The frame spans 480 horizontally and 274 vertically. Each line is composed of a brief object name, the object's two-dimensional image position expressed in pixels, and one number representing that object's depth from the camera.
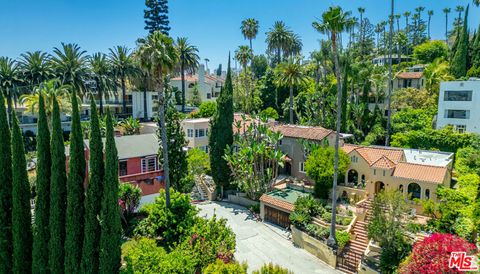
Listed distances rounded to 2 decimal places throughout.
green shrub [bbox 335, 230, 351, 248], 27.03
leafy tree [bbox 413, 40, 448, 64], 71.12
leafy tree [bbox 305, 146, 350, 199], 33.66
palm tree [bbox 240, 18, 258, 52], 64.38
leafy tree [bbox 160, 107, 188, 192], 36.09
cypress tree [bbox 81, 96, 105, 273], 17.06
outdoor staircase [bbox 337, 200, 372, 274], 25.36
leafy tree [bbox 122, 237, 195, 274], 19.75
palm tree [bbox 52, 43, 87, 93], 50.22
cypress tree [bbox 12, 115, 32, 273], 18.55
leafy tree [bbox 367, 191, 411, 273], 22.86
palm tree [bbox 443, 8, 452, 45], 101.25
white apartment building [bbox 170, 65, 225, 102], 77.45
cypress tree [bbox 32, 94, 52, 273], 18.16
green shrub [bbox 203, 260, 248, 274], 18.75
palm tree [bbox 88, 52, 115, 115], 54.47
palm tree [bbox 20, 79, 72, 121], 30.75
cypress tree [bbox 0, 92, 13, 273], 18.72
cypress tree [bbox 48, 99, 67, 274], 17.58
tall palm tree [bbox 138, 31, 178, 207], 25.80
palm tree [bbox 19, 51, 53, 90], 50.69
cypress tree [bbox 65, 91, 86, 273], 17.28
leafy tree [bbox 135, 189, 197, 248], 26.12
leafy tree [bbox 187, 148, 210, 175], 41.16
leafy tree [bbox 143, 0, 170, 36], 77.29
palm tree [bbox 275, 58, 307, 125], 47.00
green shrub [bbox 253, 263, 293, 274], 16.89
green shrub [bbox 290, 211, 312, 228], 29.74
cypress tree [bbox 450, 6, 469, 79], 53.25
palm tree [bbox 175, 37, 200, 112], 60.78
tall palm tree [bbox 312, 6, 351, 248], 23.45
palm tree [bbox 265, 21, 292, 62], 68.81
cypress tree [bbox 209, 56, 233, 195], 39.09
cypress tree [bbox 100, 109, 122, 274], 16.80
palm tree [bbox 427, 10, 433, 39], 100.19
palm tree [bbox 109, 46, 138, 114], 57.62
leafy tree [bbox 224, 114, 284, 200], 36.69
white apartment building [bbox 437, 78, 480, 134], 41.09
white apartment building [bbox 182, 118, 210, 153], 48.81
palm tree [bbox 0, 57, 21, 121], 47.86
